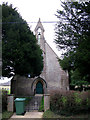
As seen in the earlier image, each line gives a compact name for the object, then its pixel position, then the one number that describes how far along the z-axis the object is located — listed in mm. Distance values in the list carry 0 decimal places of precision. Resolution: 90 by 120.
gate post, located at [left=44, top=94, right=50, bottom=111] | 9097
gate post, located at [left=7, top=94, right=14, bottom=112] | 9180
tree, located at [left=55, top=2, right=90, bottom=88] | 7637
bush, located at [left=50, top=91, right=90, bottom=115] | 8258
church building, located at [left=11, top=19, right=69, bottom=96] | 19375
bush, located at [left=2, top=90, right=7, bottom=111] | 9091
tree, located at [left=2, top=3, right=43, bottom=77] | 10758
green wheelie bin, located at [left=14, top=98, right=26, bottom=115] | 8719
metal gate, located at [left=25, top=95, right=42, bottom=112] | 9645
